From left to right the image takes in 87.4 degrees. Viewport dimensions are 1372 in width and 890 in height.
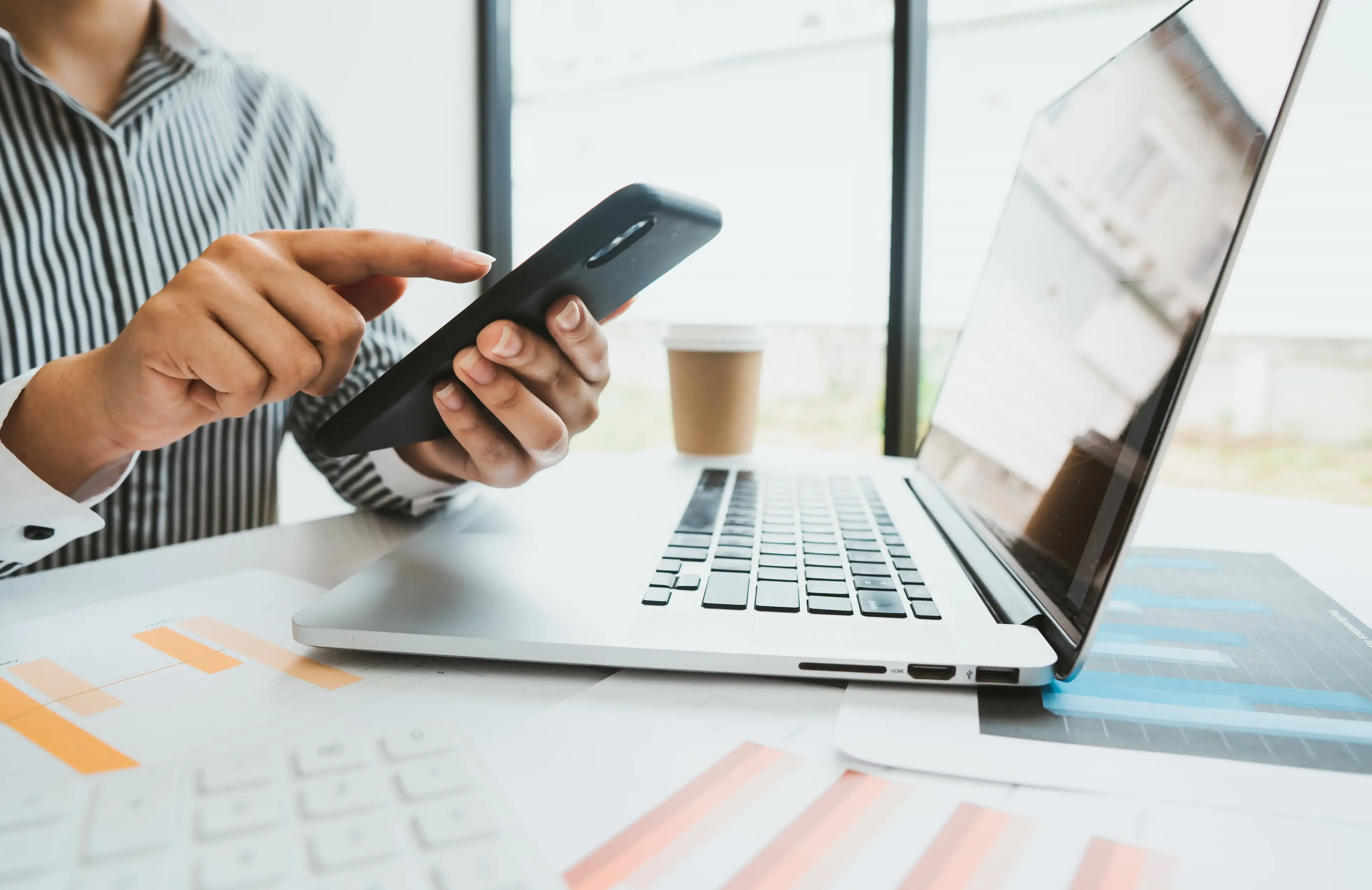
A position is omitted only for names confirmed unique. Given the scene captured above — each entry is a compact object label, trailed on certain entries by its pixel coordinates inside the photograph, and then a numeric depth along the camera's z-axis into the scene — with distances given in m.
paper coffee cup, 0.76
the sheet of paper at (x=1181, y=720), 0.22
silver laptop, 0.28
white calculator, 0.17
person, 0.37
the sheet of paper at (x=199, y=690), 0.25
